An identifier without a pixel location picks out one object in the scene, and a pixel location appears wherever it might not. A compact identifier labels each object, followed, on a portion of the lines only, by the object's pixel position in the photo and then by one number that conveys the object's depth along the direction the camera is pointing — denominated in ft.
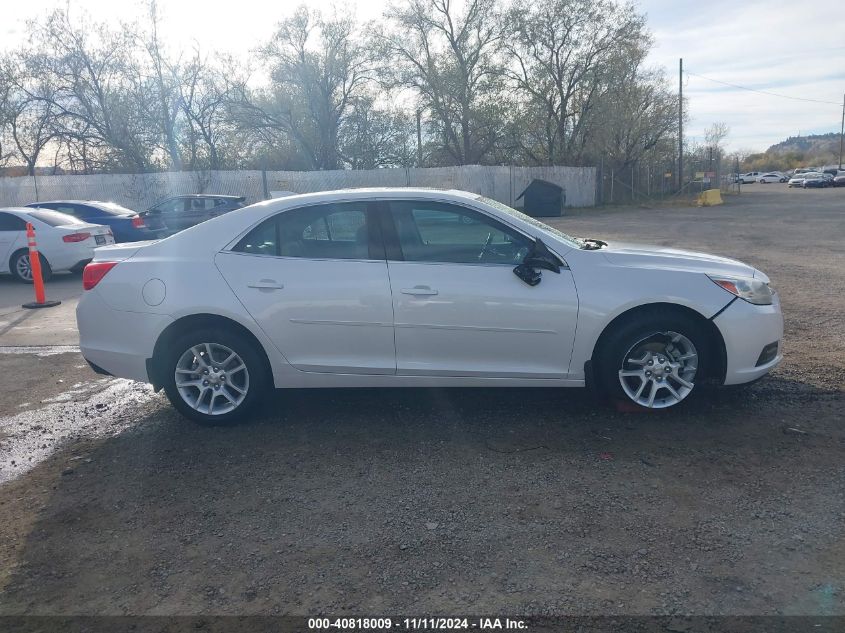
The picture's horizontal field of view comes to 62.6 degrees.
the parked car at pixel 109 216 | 51.29
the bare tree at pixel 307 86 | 118.01
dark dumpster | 103.21
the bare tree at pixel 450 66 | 124.16
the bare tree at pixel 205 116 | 111.75
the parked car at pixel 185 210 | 67.87
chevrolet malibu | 15.55
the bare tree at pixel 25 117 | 106.83
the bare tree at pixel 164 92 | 107.24
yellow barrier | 123.75
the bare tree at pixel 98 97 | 106.11
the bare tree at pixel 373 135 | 123.95
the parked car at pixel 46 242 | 40.68
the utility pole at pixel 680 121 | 135.62
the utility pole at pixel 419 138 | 126.93
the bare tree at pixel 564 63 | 124.16
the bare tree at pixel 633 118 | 127.65
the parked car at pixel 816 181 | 194.49
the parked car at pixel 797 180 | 202.80
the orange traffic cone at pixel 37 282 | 33.64
